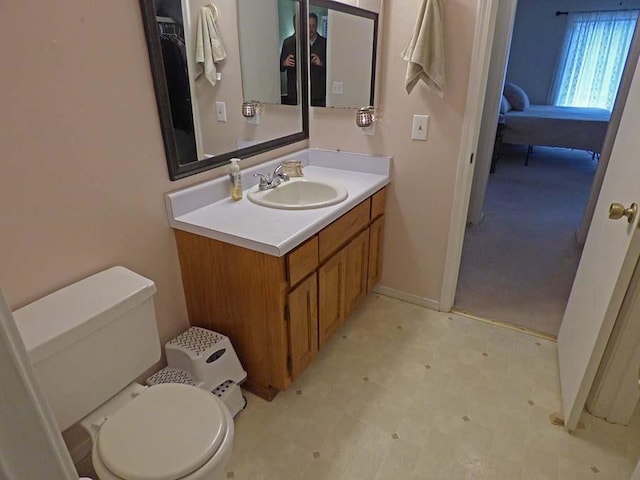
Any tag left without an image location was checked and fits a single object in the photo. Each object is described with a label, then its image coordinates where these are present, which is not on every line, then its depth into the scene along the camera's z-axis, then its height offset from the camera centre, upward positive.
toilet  1.07 -0.90
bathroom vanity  1.49 -0.74
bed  5.23 -0.73
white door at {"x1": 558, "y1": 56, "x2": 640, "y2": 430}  1.35 -0.71
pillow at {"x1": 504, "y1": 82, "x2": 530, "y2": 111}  6.14 -0.40
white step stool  1.57 -1.09
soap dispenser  1.78 -0.45
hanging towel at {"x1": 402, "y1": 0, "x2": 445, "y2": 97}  1.76 +0.09
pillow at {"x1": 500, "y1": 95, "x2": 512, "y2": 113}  5.81 -0.51
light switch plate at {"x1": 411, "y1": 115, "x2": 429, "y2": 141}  2.02 -0.27
